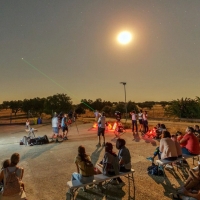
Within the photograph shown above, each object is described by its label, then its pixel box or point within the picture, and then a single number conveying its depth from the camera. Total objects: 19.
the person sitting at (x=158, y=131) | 10.99
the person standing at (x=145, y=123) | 12.94
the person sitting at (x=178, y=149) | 5.82
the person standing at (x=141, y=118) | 13.09
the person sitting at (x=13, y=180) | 3.63
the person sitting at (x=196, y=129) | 8.98
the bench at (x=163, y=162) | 5.25
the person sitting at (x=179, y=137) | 6.97
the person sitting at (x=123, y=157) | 4.79
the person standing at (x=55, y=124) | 11.79
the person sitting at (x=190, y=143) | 6.14
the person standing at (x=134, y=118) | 13.20
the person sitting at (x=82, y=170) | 4.18
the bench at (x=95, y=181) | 4.04
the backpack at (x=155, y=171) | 5.69
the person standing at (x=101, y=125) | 9.73
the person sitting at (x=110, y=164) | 4.47
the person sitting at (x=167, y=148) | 5.46
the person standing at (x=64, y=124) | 11.68
